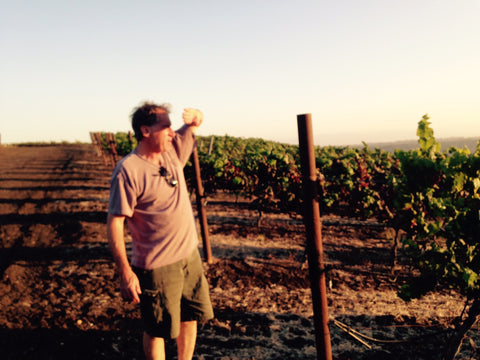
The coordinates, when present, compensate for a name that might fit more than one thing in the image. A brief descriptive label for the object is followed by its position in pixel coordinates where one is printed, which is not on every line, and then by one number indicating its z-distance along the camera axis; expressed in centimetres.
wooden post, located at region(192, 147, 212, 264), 584
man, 227
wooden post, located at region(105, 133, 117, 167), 1697
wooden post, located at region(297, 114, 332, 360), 219
